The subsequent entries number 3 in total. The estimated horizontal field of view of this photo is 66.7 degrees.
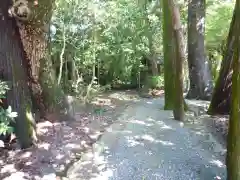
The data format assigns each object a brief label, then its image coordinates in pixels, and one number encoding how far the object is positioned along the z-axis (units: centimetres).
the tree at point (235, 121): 212
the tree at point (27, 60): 304
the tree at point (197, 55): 686
